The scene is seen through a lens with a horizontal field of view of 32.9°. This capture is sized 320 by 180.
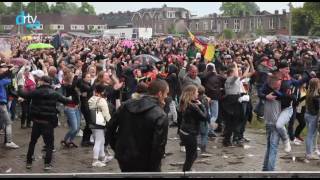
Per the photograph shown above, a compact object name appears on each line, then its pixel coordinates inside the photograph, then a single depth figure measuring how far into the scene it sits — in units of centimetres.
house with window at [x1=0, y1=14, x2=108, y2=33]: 11869
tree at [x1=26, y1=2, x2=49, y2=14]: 13600
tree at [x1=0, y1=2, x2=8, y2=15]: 15308
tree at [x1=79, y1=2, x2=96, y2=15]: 15588
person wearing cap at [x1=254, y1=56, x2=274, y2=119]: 1466
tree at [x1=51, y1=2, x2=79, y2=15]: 14688
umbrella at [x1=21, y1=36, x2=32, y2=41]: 4086
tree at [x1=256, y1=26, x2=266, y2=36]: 10335
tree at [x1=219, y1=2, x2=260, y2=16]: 13500
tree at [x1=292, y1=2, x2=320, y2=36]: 7931
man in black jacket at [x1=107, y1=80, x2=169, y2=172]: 551
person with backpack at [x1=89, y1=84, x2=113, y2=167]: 917
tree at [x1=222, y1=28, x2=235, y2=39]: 8449
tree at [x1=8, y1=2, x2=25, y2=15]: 14827
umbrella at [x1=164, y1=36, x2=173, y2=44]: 3625
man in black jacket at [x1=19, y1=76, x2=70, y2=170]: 874
